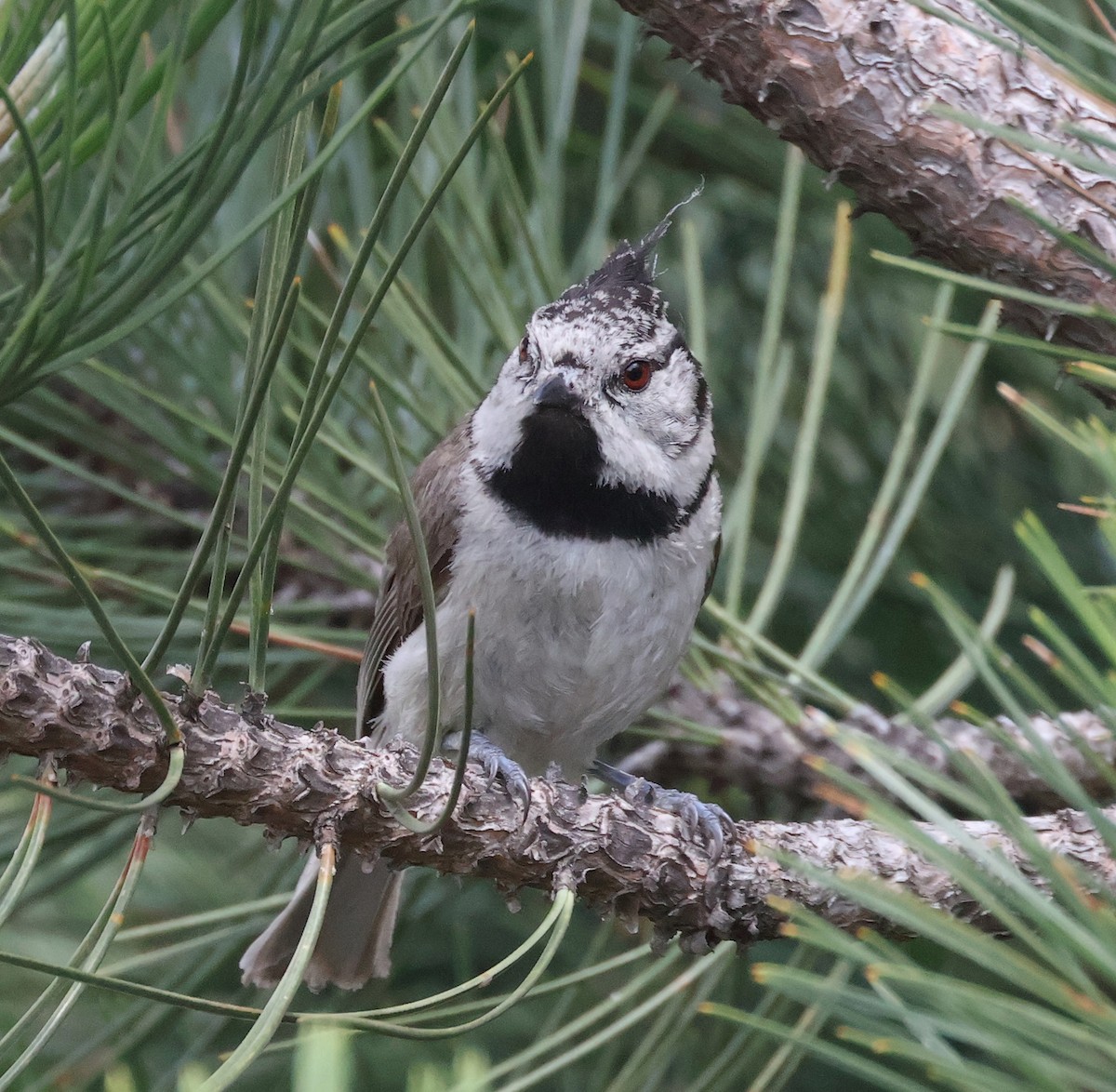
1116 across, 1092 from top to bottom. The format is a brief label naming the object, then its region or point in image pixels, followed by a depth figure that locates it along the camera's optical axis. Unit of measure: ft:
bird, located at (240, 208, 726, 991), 8.94
